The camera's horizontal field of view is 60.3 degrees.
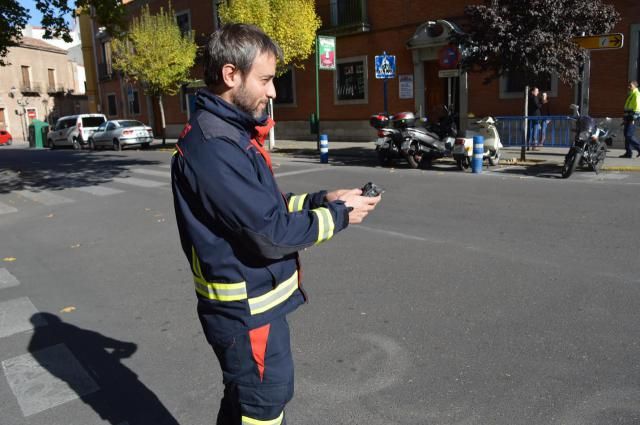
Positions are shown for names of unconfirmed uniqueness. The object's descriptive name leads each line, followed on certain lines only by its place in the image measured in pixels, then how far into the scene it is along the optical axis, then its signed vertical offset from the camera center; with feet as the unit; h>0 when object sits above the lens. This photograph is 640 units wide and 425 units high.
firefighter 5.60 -1.06
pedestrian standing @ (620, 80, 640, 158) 40.75 -0.67
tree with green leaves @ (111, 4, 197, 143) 75.51 +9.66
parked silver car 75.05 -0.99
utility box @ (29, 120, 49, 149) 105.40 -0.17
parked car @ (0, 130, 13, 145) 128.16 -1.52
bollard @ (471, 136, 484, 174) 36.93 -2.58
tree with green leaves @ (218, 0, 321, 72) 56.75 +10.92
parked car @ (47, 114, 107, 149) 84.69 -0.20
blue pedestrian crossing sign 50.67 +4.72
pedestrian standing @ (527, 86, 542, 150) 44.39 -0.16
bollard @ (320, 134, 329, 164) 46.57 -2.63
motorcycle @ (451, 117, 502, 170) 38.14 -2.15
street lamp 149.70 +6.13
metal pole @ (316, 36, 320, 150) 55.67 +6.67
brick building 49.24 +4.25
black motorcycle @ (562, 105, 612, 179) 33.30 -2.15
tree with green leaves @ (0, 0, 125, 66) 44.42 +9.19
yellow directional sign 35.45 +4.49
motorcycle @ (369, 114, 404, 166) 40.40 -1.43
